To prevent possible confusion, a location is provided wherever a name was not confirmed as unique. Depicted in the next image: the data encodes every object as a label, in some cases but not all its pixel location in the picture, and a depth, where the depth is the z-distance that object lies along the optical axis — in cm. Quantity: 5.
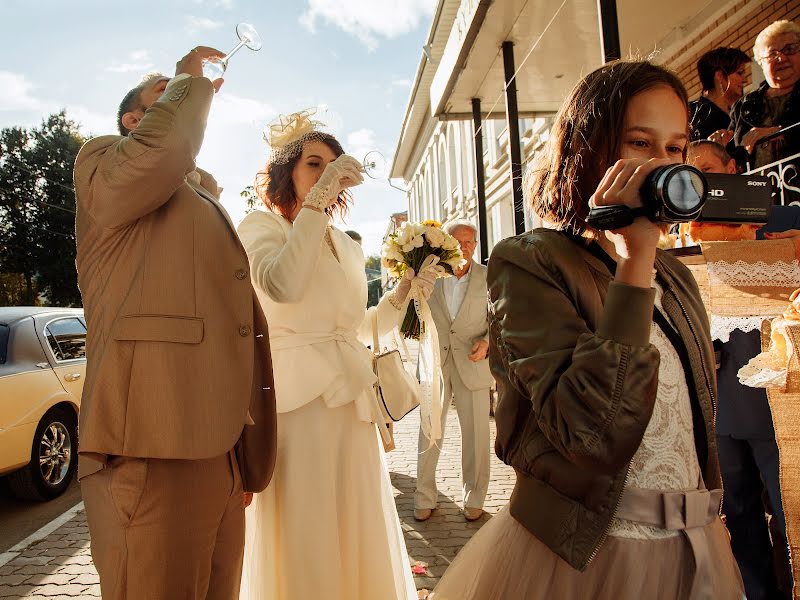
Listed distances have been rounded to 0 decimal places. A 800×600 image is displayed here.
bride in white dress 235
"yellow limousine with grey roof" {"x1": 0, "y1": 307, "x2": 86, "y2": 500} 548
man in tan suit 162
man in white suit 484
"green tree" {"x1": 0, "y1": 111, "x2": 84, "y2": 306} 2767
